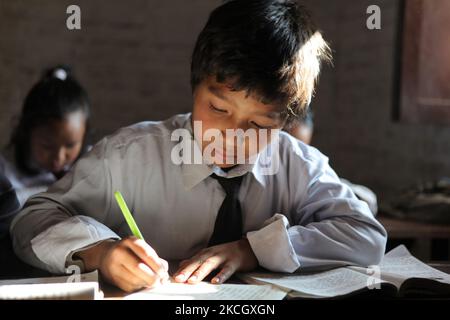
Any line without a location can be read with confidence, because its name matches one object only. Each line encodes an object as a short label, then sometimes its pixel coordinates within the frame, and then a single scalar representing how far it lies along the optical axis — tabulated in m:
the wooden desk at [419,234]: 2.14
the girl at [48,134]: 2.67
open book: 1.03
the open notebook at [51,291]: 0.89
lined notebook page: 0.99
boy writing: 1.19
